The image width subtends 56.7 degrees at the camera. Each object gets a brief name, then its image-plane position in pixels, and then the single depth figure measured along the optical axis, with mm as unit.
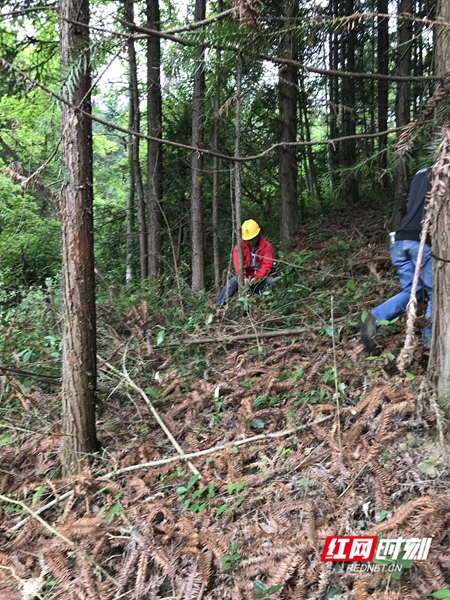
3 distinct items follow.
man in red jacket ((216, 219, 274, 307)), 6102
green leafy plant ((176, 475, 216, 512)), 2845
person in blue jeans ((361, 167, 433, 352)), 3516
